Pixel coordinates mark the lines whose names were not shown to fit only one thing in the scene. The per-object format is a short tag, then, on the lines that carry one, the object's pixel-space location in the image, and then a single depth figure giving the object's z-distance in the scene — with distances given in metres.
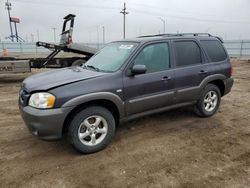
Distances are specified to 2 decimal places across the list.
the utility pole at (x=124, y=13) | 48.17
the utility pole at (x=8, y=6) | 54.22
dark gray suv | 3.06
